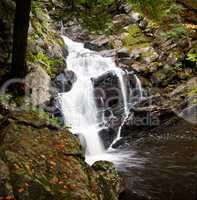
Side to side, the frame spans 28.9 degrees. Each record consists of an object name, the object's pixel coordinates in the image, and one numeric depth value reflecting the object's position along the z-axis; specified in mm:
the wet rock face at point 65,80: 14320
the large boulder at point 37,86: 10758
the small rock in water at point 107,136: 13369
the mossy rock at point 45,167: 5684
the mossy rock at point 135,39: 19391
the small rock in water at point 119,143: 13275
